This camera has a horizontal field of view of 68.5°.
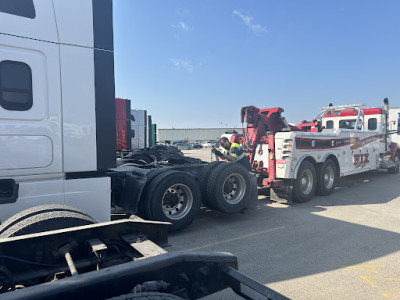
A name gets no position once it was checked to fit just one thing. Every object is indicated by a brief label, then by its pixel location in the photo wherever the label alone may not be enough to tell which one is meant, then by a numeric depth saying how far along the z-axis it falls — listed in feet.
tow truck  24.41
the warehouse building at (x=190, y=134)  250.98
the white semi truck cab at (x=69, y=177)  5.73
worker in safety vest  23.62
